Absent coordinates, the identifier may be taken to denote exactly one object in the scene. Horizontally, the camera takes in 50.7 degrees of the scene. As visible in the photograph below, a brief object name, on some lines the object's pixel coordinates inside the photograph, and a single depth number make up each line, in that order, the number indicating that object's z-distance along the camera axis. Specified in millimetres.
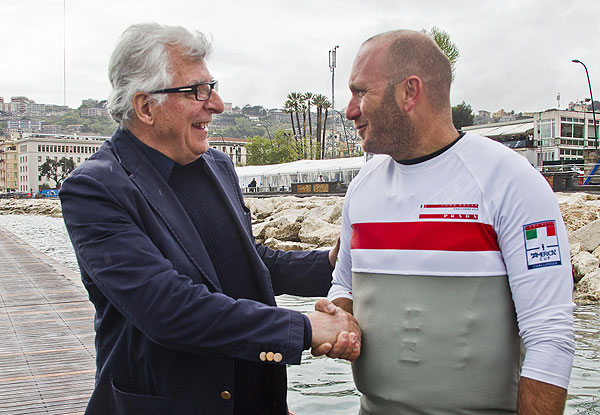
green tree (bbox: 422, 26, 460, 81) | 32378
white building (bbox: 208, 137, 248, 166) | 133338
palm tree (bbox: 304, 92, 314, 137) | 72744
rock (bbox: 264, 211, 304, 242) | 16969
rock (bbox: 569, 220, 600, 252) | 10812
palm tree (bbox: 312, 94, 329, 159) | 71062
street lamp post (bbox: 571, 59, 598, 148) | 37156
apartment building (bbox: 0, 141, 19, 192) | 138375
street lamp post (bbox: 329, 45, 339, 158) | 52062
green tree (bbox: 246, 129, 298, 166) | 82531
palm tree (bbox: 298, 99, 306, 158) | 72112
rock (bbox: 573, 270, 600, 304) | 8703
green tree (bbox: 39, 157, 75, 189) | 109500
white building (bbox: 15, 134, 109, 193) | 130625
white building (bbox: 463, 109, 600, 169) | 59188
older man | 1818
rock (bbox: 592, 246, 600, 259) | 10289
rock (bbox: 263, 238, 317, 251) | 14039
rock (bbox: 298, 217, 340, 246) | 14391
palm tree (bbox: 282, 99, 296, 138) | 73562
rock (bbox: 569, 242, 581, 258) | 10410
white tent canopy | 39375
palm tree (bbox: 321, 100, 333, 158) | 72188
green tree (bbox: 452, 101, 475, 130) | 74438
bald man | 1701
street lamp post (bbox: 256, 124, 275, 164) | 81406
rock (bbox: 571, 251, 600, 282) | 9516
